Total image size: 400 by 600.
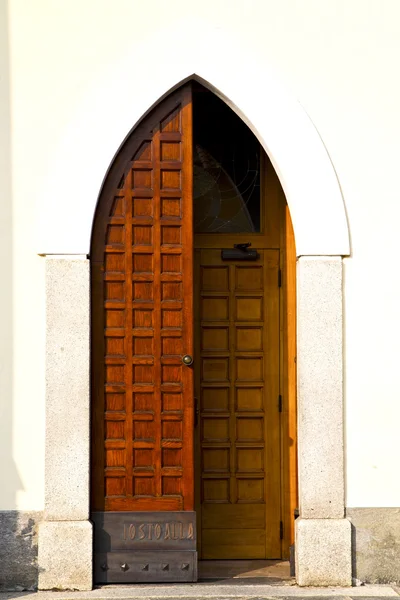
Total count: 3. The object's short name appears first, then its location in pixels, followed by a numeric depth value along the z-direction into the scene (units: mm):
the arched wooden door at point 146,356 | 6969
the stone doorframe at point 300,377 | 6848
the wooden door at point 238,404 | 7918
